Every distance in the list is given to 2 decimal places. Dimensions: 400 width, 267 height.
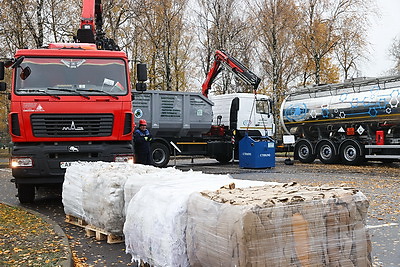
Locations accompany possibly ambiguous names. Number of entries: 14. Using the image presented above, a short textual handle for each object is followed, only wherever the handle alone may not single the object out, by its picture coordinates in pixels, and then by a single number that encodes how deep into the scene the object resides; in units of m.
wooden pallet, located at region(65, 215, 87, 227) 7.93
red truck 9.39
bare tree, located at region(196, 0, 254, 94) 36.19
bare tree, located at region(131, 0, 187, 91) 32.91
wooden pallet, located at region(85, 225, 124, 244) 6.61
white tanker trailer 19.72
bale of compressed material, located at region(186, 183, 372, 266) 3.56
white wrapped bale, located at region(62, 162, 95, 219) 7.57
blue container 19.42
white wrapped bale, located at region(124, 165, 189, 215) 5.85
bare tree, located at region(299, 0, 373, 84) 34.62
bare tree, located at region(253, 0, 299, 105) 34.31
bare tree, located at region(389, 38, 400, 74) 59.28
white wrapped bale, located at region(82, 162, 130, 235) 6.49
